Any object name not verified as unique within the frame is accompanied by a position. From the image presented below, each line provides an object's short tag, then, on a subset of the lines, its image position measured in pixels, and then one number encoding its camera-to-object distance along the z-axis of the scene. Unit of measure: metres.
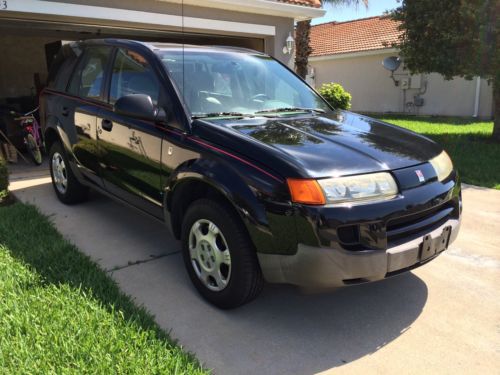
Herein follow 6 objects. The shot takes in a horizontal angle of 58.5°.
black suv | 2.61
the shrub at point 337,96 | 13.38
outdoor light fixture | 10.68
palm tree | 15.27
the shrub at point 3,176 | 5.32
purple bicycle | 8.22
